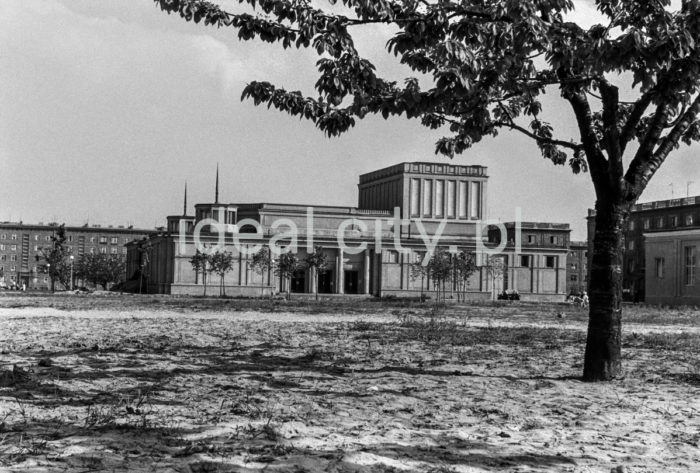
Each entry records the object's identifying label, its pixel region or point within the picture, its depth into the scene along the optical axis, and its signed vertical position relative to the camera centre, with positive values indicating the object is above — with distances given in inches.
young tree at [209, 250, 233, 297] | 2623.0 +26.2
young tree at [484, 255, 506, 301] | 2977.4 +29.3
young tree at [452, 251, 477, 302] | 2694.4 +34.4
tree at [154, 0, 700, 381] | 305.6 +92.9
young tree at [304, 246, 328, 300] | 2659.9 +41.4
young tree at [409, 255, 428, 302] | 2794.0 +21.0
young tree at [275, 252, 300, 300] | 2561.5 +23.4
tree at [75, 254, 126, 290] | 3969.0 -9.1
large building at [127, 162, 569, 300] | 3029.0 +141.4
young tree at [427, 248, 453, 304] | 2546.8 +27.3
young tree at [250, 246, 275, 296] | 2682.1 +32.6
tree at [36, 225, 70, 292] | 3412.9 +22.3
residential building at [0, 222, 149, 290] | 5290.4 +169.1
